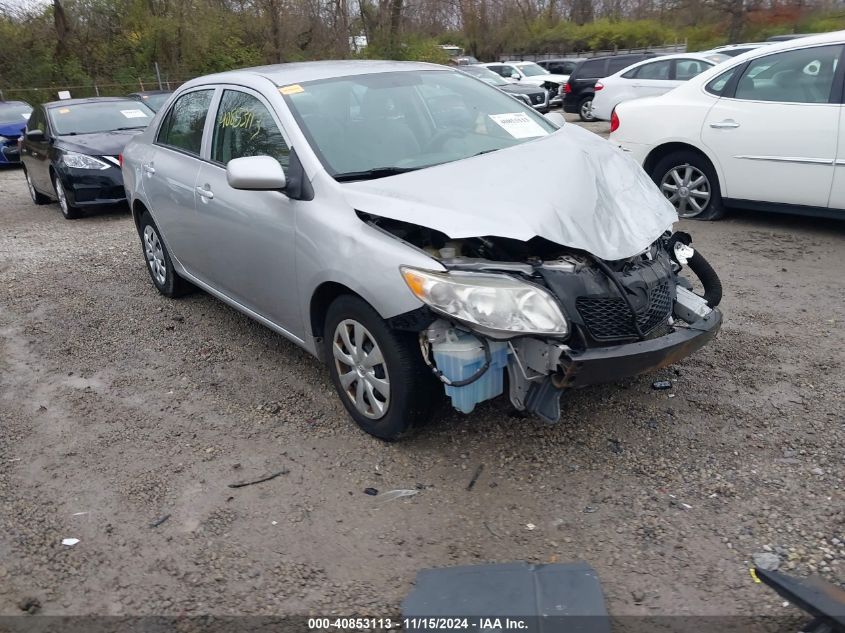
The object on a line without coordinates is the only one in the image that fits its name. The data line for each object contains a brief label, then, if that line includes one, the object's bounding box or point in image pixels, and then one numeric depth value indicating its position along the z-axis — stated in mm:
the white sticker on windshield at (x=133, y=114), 10406
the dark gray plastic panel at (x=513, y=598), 2424
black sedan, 9164
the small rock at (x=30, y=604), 2689
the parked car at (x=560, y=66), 25281
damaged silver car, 3021
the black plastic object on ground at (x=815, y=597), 2248
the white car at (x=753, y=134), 5898
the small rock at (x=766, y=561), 2645
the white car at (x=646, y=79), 12781
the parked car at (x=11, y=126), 15547
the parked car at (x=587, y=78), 17203
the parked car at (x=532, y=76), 21997
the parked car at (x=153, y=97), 14283
